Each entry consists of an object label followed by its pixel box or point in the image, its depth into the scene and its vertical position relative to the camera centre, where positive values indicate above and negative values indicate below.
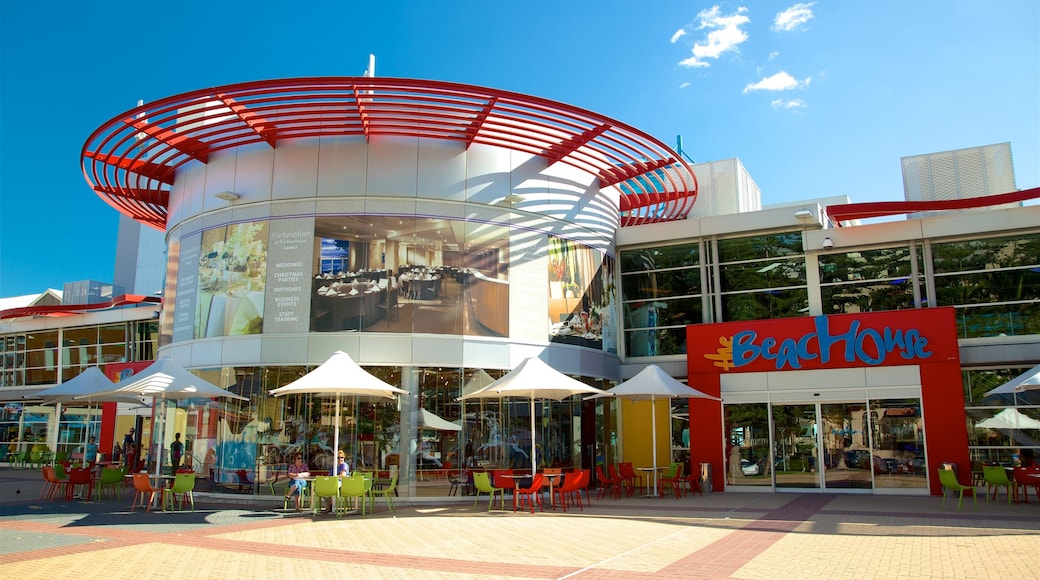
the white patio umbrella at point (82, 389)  16.19 +0.76
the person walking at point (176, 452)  16.34 -0.61
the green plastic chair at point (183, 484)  13.15 -1.04
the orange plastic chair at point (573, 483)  13.88 -1.14
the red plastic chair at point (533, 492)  13.57 -1.26
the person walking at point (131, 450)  21.12 -0.77
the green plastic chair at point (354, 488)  12.87 -1.10
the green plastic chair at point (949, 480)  13.04 -1.06
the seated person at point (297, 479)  13.84 -1.02
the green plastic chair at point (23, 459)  30.77 -1.41
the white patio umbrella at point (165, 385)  13.77 +0.71
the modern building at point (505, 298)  15.52 +2.82
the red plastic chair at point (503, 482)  13.73 -1.10
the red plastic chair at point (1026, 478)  13.41 -1.06
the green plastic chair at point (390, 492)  13.79 -1.29
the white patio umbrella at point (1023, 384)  13.41 +0.61
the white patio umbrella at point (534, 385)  13.95 +0.66
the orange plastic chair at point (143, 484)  13.09 -1.04
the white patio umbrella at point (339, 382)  13.17 +0.71
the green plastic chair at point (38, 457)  30.20 -1.31
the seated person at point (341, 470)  13.61 -0.86
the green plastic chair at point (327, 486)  12.80 -1.07
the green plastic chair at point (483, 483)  13.70 -1.11
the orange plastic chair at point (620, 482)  16.20 -1.38
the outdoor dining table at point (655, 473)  15.95 -1.22
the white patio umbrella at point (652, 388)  15.86 +0.67
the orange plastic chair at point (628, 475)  16.48 -1.18
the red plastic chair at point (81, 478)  15.39 -1.08
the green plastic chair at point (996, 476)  14.05 -1.08
